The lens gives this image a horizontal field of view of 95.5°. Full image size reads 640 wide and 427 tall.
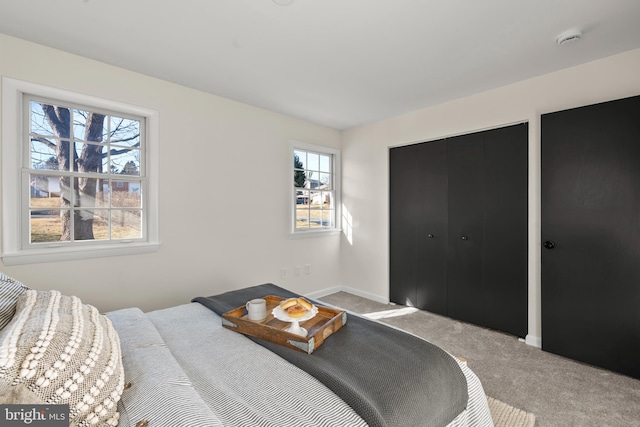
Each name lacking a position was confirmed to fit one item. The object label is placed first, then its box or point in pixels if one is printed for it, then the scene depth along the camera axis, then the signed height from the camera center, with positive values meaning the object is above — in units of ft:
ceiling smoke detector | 6.47 +4.05
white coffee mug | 5.35 -1.78
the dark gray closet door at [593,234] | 7.16 -0.54
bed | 2.72 -2.08
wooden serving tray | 4.46 -1.95
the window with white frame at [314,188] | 12.94 +1.24
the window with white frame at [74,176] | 6.89 +1.02
